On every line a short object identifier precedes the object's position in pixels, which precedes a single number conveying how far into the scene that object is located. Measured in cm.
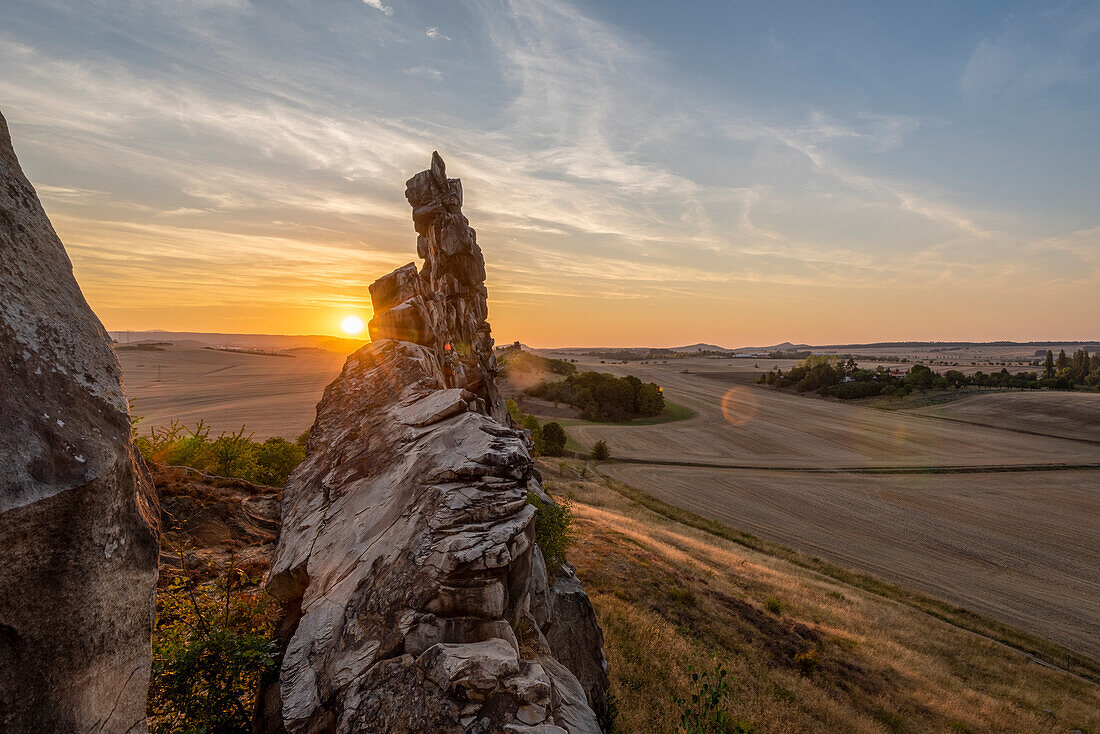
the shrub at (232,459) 2123
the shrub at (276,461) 2281
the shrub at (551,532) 1452
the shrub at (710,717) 963
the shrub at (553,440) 7144
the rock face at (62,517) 509
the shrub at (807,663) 2006
